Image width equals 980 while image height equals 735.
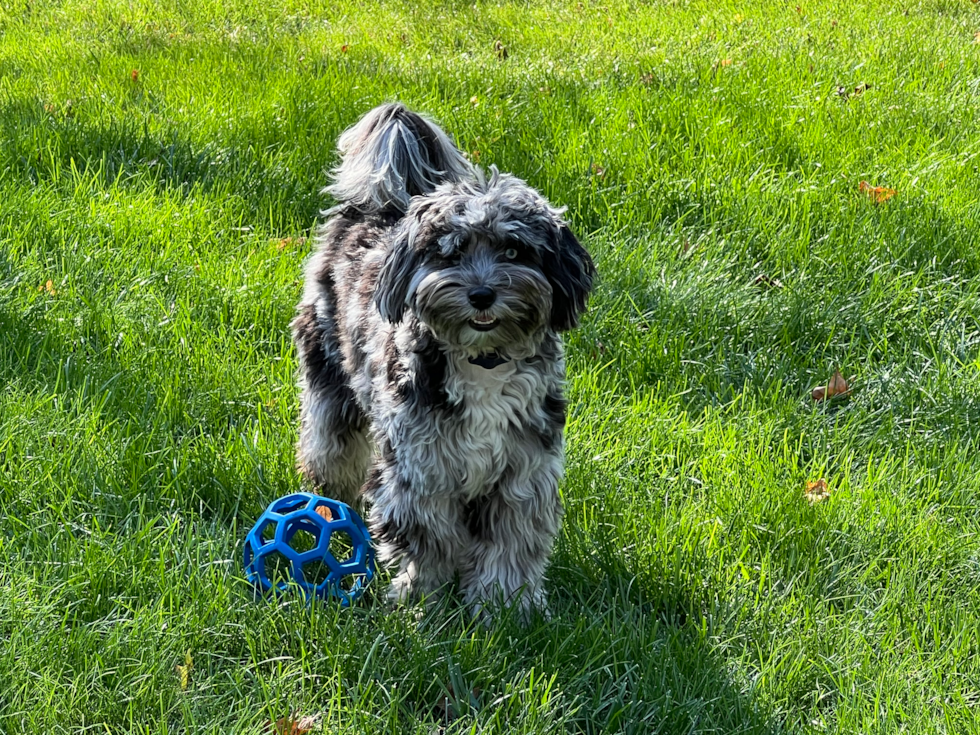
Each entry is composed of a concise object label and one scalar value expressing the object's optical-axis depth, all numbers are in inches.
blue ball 136.3
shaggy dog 124.3
